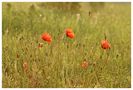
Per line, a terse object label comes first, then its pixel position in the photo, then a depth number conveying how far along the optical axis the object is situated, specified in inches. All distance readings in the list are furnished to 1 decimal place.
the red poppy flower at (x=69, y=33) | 237.3
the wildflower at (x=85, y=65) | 232.1
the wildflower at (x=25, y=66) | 226.7
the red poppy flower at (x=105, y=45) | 234.4
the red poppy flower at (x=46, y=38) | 238.7
